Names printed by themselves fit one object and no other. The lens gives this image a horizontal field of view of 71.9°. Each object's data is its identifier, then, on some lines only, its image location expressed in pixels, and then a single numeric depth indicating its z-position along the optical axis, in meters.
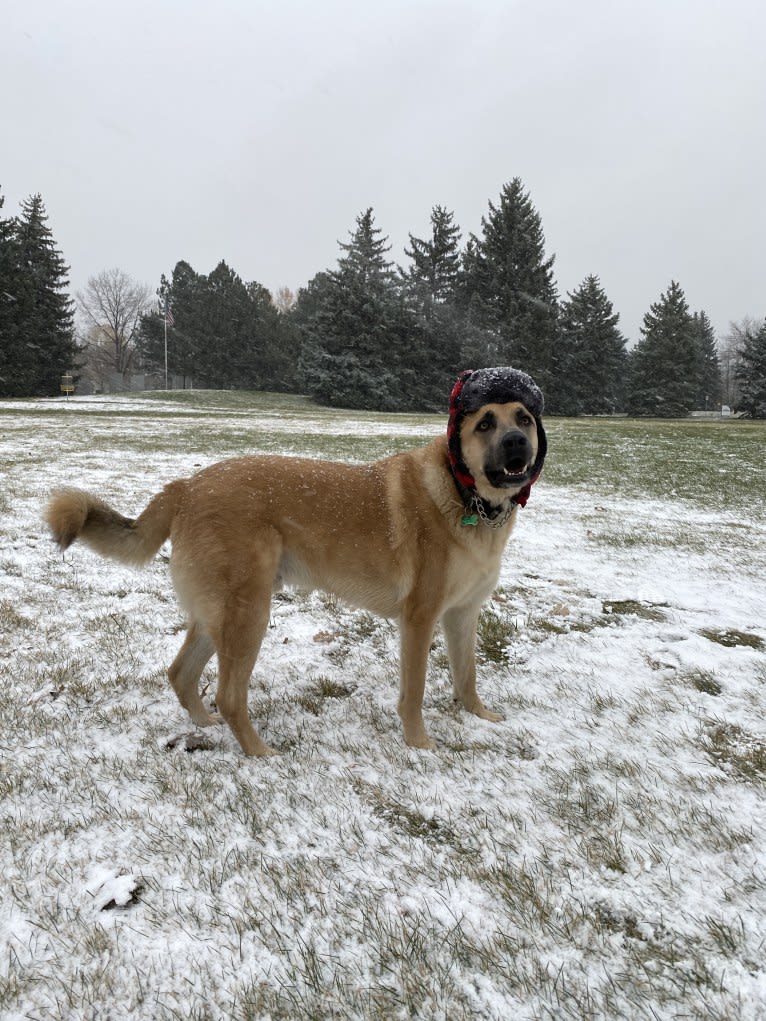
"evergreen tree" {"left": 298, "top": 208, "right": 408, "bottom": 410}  45.03
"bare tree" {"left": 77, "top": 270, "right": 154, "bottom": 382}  66.44
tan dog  2.73
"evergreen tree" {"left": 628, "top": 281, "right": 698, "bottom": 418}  51.94
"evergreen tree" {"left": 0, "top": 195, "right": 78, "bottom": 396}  39.16
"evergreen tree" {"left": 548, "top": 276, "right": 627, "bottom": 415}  50.50
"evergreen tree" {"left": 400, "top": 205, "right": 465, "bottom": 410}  47.22
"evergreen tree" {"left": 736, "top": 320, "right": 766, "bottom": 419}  48.12
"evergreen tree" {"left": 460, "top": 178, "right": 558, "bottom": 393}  50.34
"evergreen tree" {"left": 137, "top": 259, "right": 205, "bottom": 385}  58.75
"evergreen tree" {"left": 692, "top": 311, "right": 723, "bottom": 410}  74.06
